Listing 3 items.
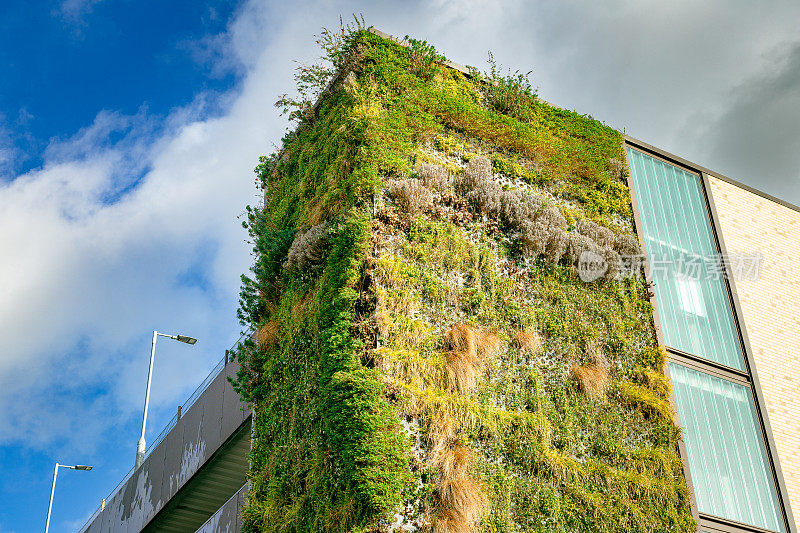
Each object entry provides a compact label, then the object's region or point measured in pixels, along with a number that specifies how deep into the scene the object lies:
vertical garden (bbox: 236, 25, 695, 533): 10.47
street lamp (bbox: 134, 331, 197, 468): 23.15
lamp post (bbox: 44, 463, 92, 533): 33.42
